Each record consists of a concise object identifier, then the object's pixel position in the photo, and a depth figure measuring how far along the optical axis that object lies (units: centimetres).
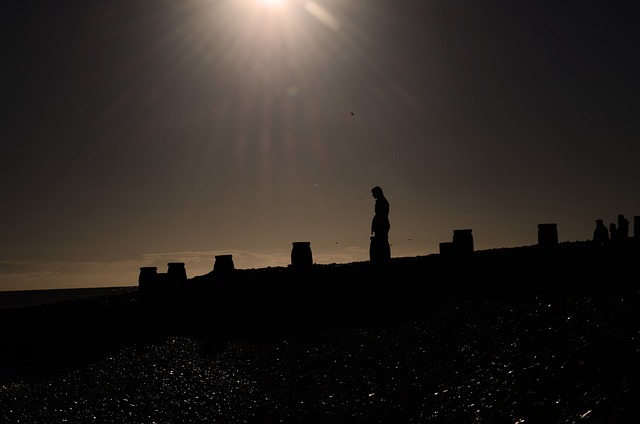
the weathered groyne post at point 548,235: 1362
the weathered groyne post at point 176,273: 1872
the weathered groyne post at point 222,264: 1706
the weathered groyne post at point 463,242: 1418
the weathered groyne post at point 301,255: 1566
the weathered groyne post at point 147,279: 1894
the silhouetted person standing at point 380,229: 1563
